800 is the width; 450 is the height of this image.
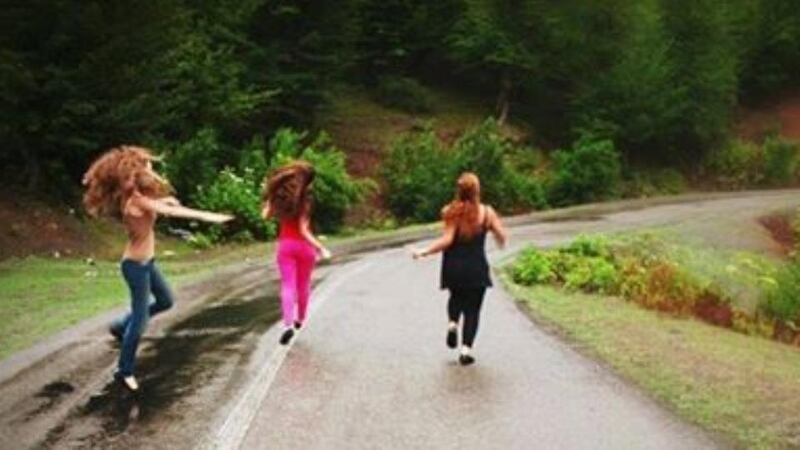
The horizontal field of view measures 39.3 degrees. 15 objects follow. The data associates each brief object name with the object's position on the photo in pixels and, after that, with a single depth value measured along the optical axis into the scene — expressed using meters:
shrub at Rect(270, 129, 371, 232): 33.44
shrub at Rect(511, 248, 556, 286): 19.75
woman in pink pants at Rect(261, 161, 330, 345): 12.83
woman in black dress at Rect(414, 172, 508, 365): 12.16
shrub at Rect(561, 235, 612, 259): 21.78
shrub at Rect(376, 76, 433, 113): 50.62
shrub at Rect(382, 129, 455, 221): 38.34
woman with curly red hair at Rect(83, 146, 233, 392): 10.44
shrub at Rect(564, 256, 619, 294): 19.19
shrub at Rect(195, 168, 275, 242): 29.50
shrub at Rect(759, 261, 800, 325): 19.86
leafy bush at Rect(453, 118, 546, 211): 39.72
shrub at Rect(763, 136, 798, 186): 54.97
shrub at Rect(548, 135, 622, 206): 44.47
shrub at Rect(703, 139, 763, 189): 55.22
